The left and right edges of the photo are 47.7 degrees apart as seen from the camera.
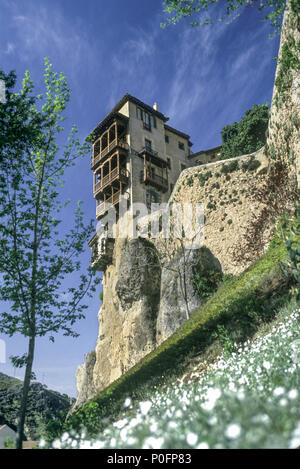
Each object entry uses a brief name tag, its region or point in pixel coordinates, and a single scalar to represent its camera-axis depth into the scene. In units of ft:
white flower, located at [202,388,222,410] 6.96
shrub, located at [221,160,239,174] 68.28
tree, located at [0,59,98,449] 27.63
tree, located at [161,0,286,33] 41.55
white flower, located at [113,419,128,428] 8.93
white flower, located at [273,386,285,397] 7.18
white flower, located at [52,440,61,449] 9.42
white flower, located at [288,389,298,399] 6.76
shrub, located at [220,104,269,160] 106.22
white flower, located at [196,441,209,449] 5.96
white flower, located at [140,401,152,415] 8.31
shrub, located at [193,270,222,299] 59.41
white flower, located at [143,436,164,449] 6.63
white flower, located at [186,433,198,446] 5.99
